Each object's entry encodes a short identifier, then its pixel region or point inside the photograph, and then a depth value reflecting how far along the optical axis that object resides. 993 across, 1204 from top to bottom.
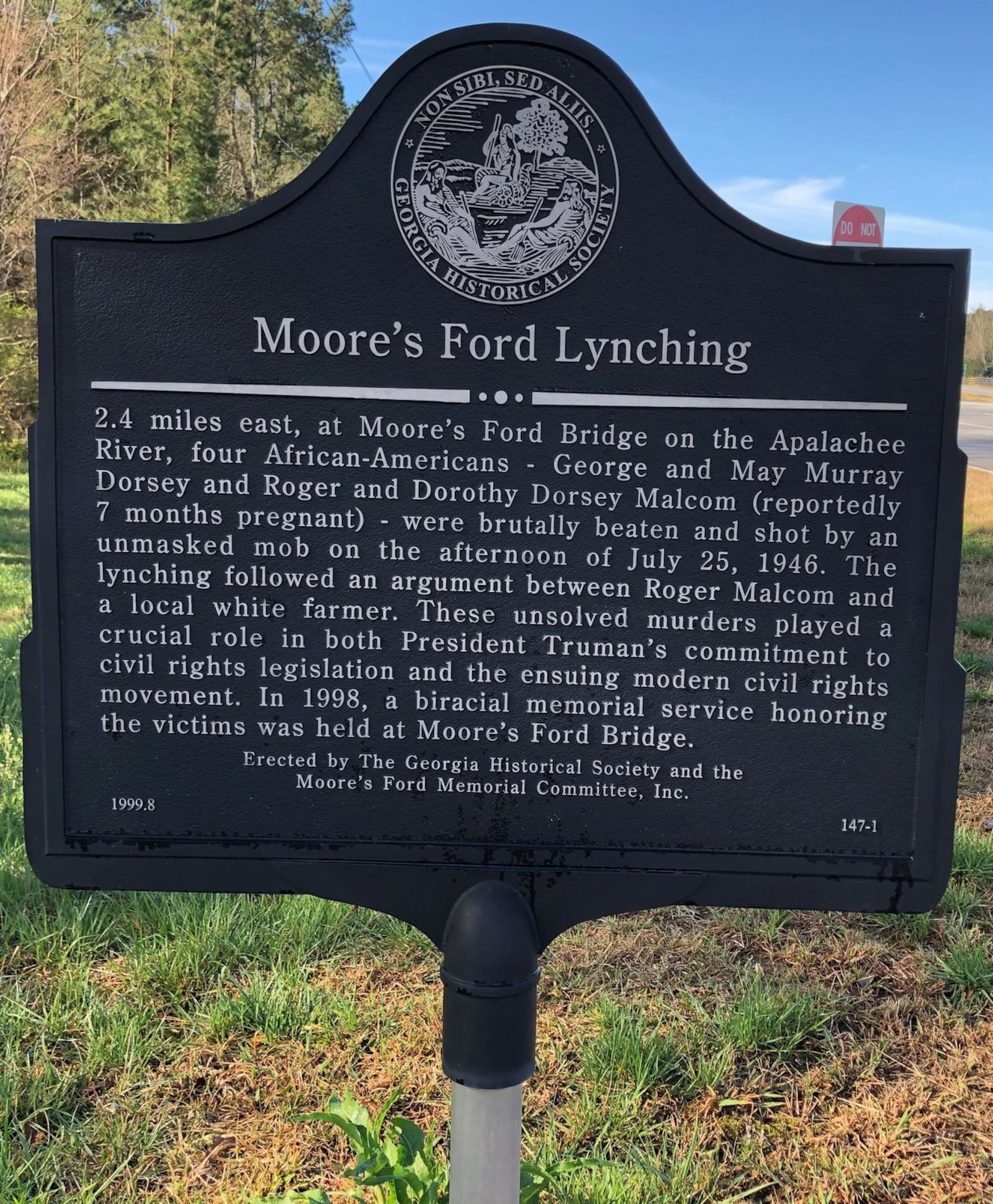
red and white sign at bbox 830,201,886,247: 8.87
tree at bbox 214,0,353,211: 31.61
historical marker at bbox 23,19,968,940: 1.67
